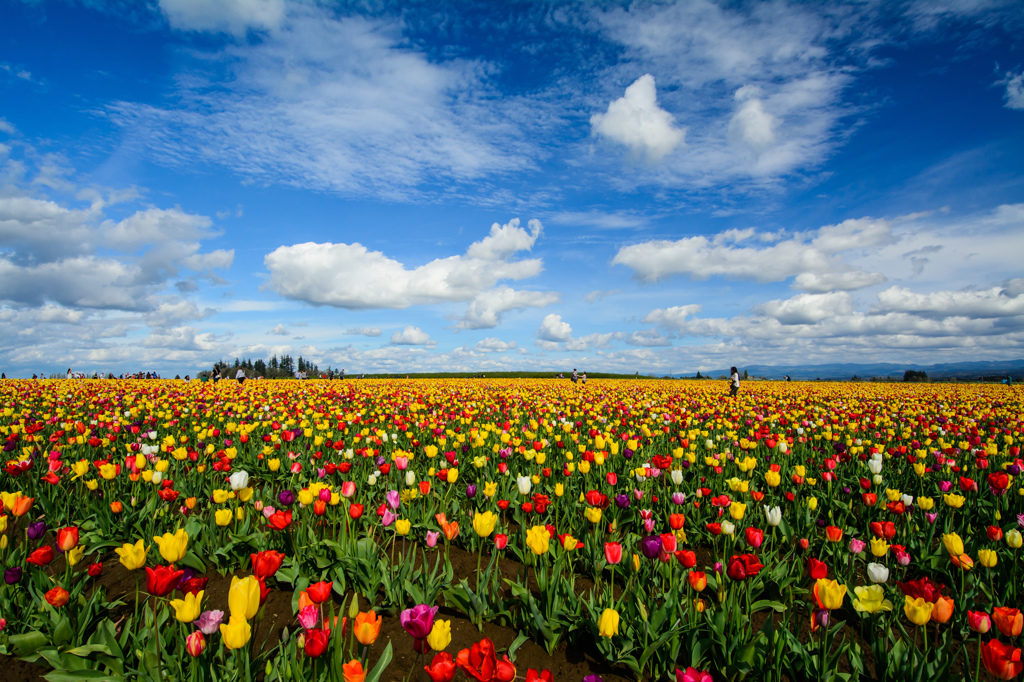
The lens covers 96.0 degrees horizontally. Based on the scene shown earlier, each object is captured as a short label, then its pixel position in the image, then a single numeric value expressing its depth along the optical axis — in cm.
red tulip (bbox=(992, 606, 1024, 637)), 225
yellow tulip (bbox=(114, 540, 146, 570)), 252
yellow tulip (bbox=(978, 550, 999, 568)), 305
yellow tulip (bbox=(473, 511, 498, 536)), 311
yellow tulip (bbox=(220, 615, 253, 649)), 196
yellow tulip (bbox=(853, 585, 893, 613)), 243
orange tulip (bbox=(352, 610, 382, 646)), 204
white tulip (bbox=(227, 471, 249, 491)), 372
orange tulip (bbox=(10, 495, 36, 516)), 323
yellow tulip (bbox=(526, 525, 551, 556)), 291
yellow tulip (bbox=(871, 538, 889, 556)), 308
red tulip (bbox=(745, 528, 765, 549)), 319
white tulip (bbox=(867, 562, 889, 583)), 273
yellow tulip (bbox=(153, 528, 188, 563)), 252
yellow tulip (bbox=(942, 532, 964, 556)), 291
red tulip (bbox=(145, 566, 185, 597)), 214
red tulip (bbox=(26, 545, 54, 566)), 280
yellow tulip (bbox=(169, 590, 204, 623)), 211
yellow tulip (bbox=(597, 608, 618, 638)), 248
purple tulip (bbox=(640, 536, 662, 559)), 296
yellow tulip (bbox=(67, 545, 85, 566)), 291
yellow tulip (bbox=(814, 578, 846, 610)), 238
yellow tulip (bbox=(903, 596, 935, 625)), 232
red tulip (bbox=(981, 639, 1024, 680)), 199
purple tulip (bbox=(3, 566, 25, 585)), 284
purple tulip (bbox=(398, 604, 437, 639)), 204
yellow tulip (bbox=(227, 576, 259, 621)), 200
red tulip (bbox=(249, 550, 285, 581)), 243
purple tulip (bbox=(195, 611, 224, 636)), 223
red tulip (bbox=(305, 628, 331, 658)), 196
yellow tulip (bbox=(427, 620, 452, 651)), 205
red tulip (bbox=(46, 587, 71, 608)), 255
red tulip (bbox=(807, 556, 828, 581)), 260
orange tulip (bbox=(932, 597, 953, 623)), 227
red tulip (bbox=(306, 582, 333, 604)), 230
